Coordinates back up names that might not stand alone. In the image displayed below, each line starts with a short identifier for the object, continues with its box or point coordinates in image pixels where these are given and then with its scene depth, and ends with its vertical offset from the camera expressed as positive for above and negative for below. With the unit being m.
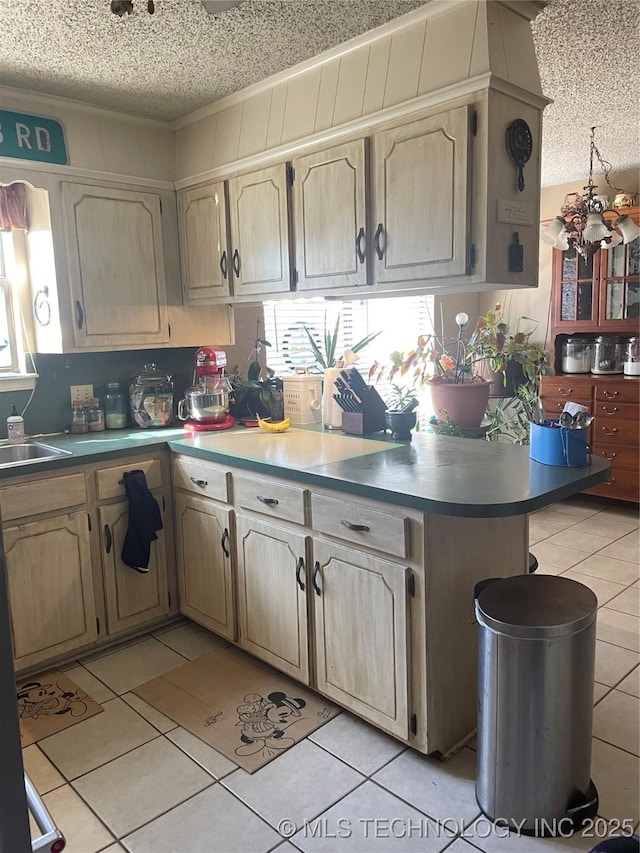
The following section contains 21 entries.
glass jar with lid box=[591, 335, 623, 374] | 4.76 -0.23
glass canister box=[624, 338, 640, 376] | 4.54 -0.26
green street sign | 2.79 +0.89
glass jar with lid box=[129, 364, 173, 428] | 3.31 -0.31
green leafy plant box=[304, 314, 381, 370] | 4.27 -0.10
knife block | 2.91 -0.38
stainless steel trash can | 1.77 -1.06
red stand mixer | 3.26 -0.30
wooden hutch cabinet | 4.55 -0.04
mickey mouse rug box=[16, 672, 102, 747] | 2.33 -1.37
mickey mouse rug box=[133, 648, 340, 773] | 2.21 -1.37
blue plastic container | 2.15 -0.40
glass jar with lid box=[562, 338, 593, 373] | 4.87 -0.23
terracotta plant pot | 3.41 -0.38
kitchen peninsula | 2.01 -0.75
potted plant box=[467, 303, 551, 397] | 4.19 -0.16
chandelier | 3.46 +0.52
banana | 3.14 -0.44
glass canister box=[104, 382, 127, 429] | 3.31 -0.35
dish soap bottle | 3.00 -0.39
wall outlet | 3.25 -0.26
